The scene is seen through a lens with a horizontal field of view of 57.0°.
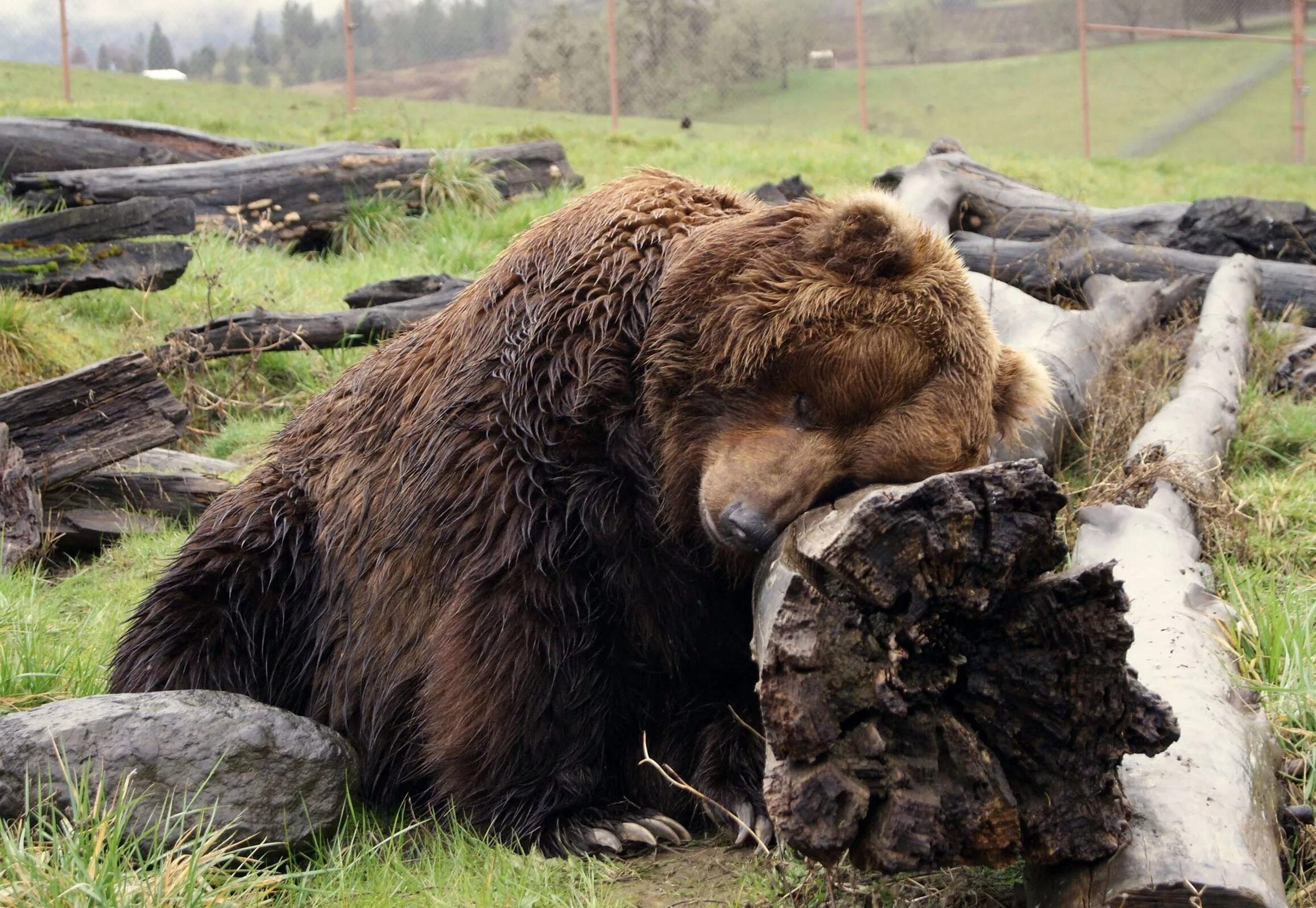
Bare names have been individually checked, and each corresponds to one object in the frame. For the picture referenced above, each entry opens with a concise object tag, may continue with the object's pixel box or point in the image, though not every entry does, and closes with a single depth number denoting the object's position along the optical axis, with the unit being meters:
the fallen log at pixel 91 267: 6.95
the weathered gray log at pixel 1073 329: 5.41
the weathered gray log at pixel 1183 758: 2.16
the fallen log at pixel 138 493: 5.75
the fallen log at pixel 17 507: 5.16
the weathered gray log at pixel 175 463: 6.06
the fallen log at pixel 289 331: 7.07
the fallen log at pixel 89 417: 5.47
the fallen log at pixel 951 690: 2.10
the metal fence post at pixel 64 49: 18.11
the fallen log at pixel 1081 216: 7.62
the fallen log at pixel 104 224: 7.08
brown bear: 3.07
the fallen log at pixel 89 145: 9.62
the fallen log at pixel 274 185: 8.67
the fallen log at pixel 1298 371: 6.15
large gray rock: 3.00
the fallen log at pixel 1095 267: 6.89
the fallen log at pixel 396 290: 7.50
